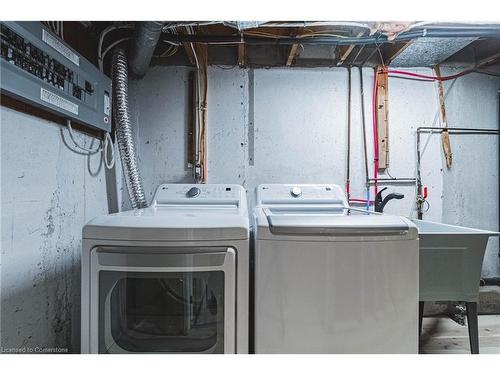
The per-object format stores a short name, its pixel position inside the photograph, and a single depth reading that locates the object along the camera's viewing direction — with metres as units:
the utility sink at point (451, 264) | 1.51
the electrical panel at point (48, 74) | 1.12
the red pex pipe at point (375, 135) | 2.39
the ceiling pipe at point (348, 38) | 1.83
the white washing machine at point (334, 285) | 1.21
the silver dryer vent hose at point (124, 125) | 1.93
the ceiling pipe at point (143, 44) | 1.60
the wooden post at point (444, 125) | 2.43
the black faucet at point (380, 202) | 2.08
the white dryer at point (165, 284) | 1.18
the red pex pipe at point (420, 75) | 2.42
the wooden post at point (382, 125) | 2.38
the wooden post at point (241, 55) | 2.09
